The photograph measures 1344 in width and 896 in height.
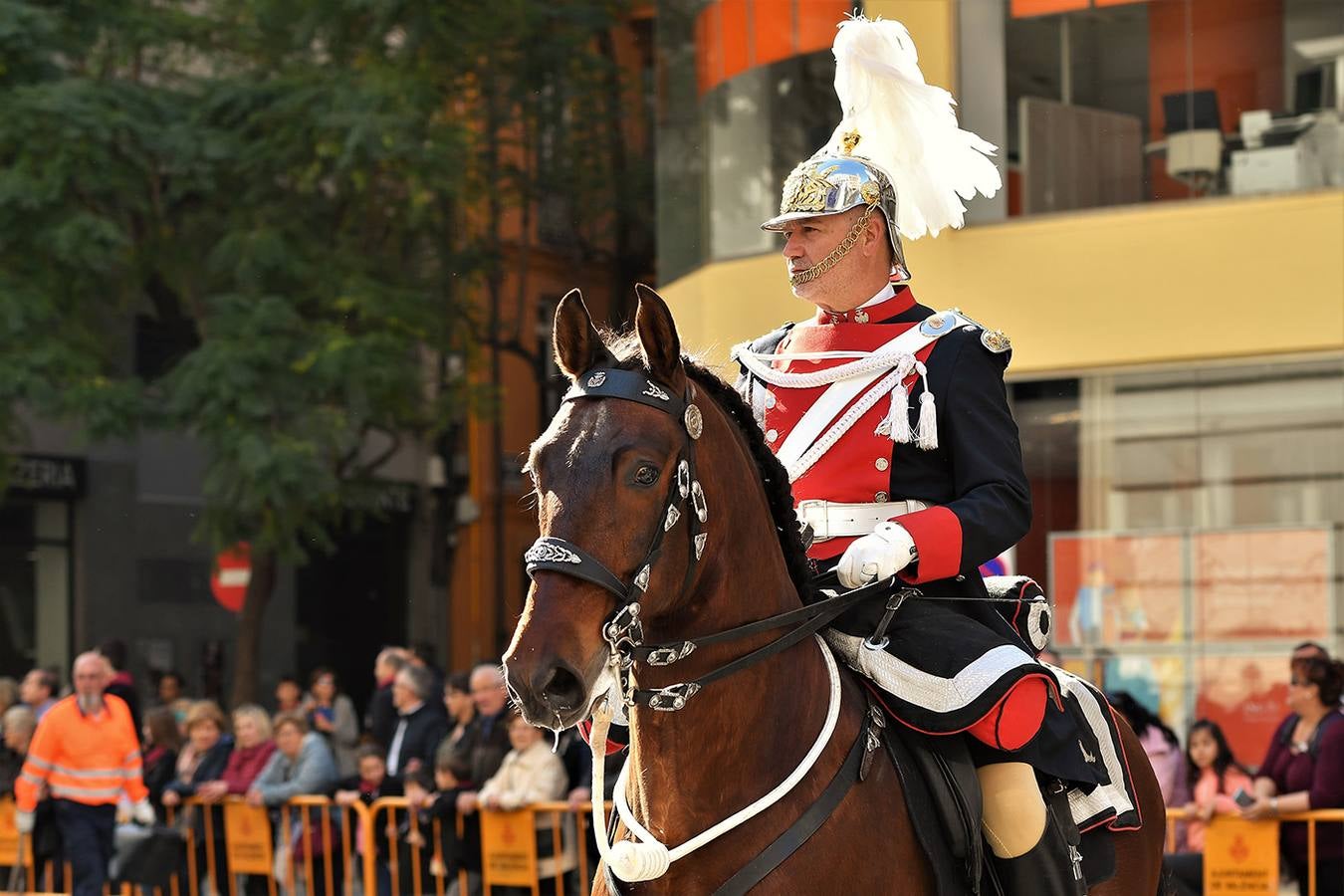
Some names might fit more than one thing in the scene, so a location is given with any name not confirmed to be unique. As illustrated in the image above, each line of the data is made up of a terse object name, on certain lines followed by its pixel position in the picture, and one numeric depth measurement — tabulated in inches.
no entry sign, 894.4
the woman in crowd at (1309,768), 407.5
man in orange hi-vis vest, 551.8
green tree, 725.9
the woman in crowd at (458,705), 506.3
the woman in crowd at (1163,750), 455.5
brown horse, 167.9
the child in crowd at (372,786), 507.8
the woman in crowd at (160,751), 585.6
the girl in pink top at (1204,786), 420.8
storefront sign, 1006.9
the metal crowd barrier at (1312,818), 403.9
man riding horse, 200.5
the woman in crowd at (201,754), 563.2
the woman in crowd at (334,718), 699.4
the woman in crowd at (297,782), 522.0
